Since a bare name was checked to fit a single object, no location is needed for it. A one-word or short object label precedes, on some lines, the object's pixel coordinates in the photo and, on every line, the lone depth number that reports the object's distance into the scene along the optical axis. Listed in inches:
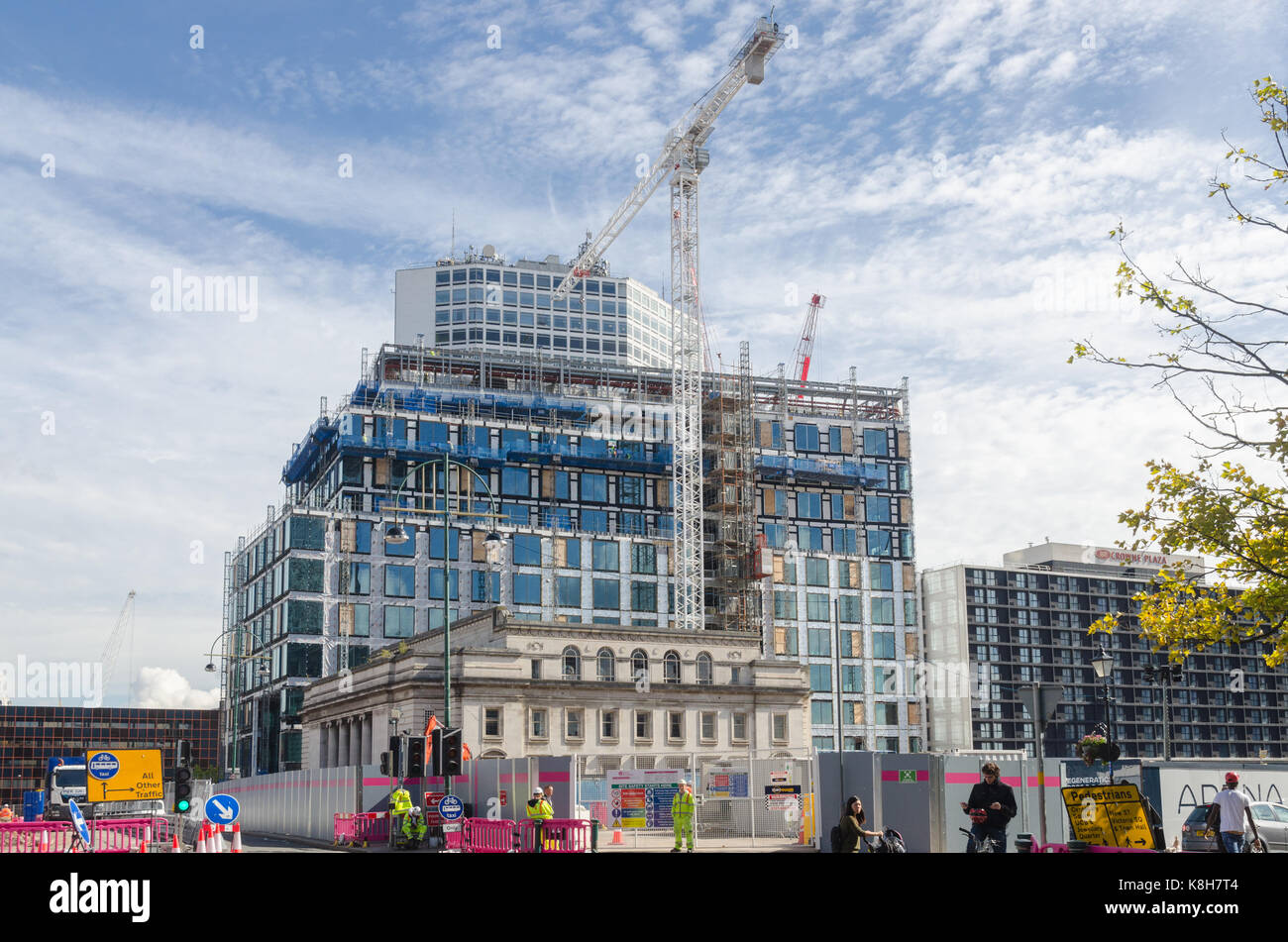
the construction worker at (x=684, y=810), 1327.5
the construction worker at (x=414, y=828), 1457.9
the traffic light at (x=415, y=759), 1224.2
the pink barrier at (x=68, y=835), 1130.7
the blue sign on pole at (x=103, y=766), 1491.1
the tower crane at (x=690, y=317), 4429.1
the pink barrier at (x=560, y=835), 1216.8
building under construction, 4092.0
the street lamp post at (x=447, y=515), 1487.5
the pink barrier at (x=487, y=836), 1253.7
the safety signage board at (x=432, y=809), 1513.3
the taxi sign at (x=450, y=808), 1232.8
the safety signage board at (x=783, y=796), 1603.1
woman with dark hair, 737.0
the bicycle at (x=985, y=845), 766.5
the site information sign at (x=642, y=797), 1641.2
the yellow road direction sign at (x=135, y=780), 1673.2
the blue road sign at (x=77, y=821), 930.4
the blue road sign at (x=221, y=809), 792.3
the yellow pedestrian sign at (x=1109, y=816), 698.8
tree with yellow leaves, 831.1
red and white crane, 6727.4
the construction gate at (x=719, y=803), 1609.3
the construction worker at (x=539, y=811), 1153.2
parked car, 1119.0
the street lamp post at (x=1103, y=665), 1487.5
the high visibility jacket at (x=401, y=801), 1429.6
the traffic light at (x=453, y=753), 1230.9
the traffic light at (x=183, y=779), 1166.3
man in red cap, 805.2
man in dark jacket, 759.1
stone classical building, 2714.1
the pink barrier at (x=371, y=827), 1601.9
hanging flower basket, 1056.8
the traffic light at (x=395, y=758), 1378.0
